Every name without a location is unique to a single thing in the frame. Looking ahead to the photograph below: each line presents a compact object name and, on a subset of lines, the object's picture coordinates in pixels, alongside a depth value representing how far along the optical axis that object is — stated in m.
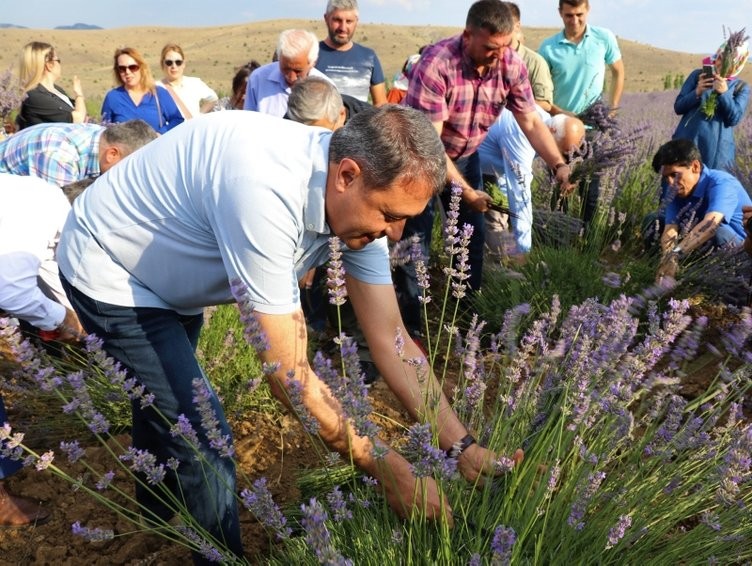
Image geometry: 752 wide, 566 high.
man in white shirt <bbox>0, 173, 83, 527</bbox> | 2.53
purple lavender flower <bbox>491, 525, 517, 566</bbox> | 1.16
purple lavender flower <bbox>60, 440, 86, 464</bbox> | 1.61
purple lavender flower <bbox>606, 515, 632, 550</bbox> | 1.42
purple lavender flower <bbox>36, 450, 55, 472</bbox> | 1.46
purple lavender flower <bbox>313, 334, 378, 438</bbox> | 1.43
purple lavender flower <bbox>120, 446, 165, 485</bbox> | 1.55
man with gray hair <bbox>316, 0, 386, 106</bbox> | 4.86
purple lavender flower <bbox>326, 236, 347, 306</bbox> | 1.56
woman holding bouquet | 4.89
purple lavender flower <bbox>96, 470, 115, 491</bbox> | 1.56
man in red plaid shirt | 3.49
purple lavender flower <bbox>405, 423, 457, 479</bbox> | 1.29
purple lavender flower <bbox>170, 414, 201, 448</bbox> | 1.58
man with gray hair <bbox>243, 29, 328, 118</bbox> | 4.05
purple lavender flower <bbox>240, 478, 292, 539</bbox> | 1.49
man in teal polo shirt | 5.16
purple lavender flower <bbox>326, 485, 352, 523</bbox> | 1.40
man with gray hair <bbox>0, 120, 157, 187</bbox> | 3.74
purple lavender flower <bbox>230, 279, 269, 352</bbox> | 1.50
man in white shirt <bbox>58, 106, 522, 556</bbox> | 1.59
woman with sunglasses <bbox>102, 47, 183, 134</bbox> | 5.44
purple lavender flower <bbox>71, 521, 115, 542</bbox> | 1.54
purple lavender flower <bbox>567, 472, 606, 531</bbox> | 1.52
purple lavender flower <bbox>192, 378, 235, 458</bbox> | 1.50
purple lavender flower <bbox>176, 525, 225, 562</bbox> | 1.53
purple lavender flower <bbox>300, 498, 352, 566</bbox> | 1.07
